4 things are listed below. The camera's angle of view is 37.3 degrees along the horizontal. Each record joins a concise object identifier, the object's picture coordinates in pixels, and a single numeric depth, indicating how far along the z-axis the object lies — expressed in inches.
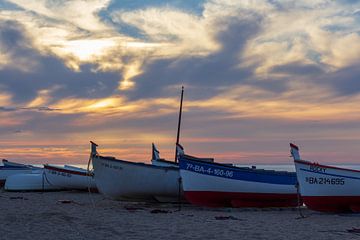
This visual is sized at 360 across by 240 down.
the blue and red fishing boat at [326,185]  738.2
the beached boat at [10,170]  1529.3
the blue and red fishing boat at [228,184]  807.1
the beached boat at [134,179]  839.1
